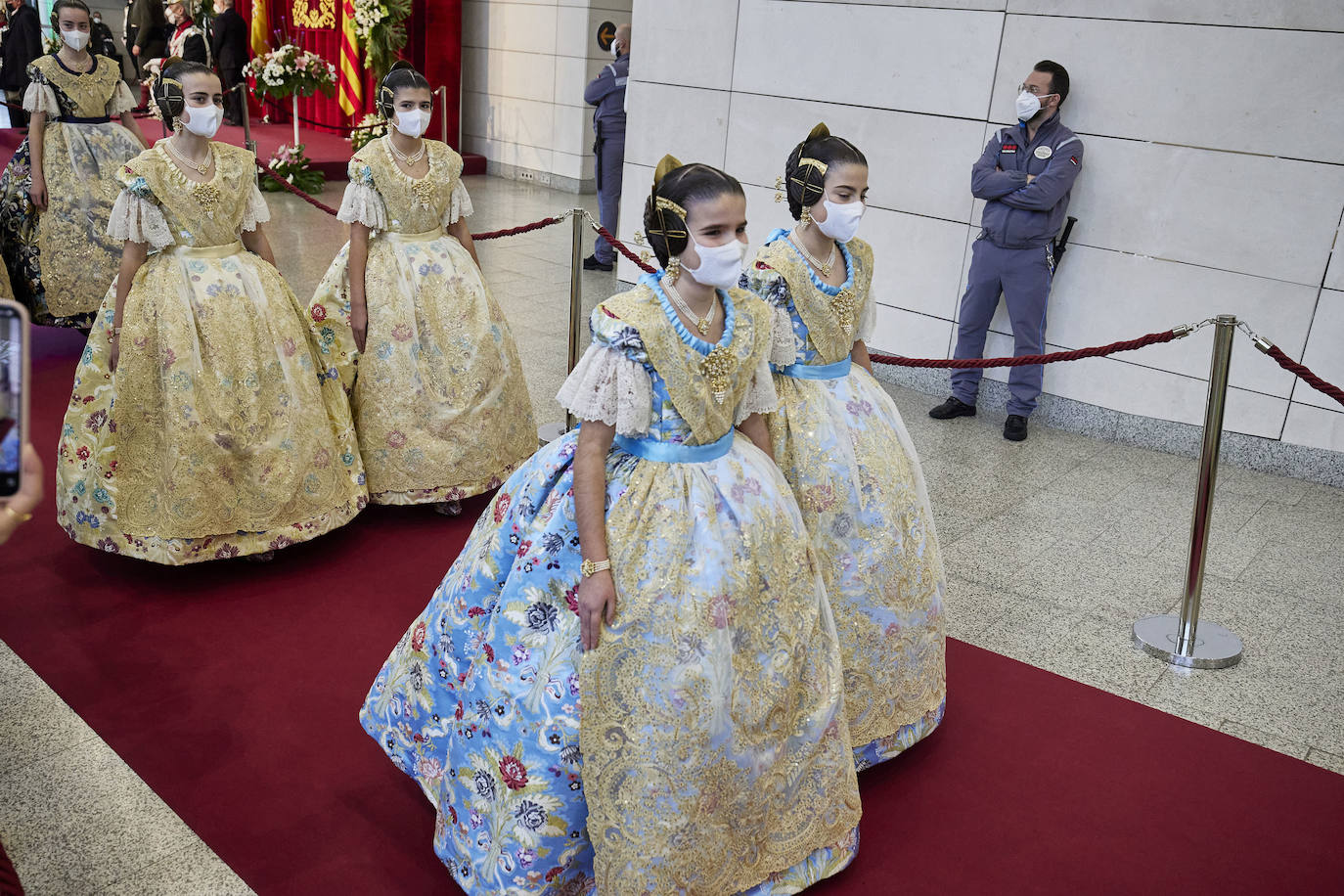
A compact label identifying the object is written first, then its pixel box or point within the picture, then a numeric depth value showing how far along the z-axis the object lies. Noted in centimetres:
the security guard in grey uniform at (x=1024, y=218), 540
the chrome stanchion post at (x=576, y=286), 473
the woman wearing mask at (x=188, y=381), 362
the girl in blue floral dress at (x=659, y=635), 215
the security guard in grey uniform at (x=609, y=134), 861
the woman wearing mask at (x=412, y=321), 409
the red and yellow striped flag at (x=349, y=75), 1287
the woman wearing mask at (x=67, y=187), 574
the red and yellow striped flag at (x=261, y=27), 1439
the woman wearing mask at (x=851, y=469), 283
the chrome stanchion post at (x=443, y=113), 1200
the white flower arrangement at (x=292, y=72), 1099
